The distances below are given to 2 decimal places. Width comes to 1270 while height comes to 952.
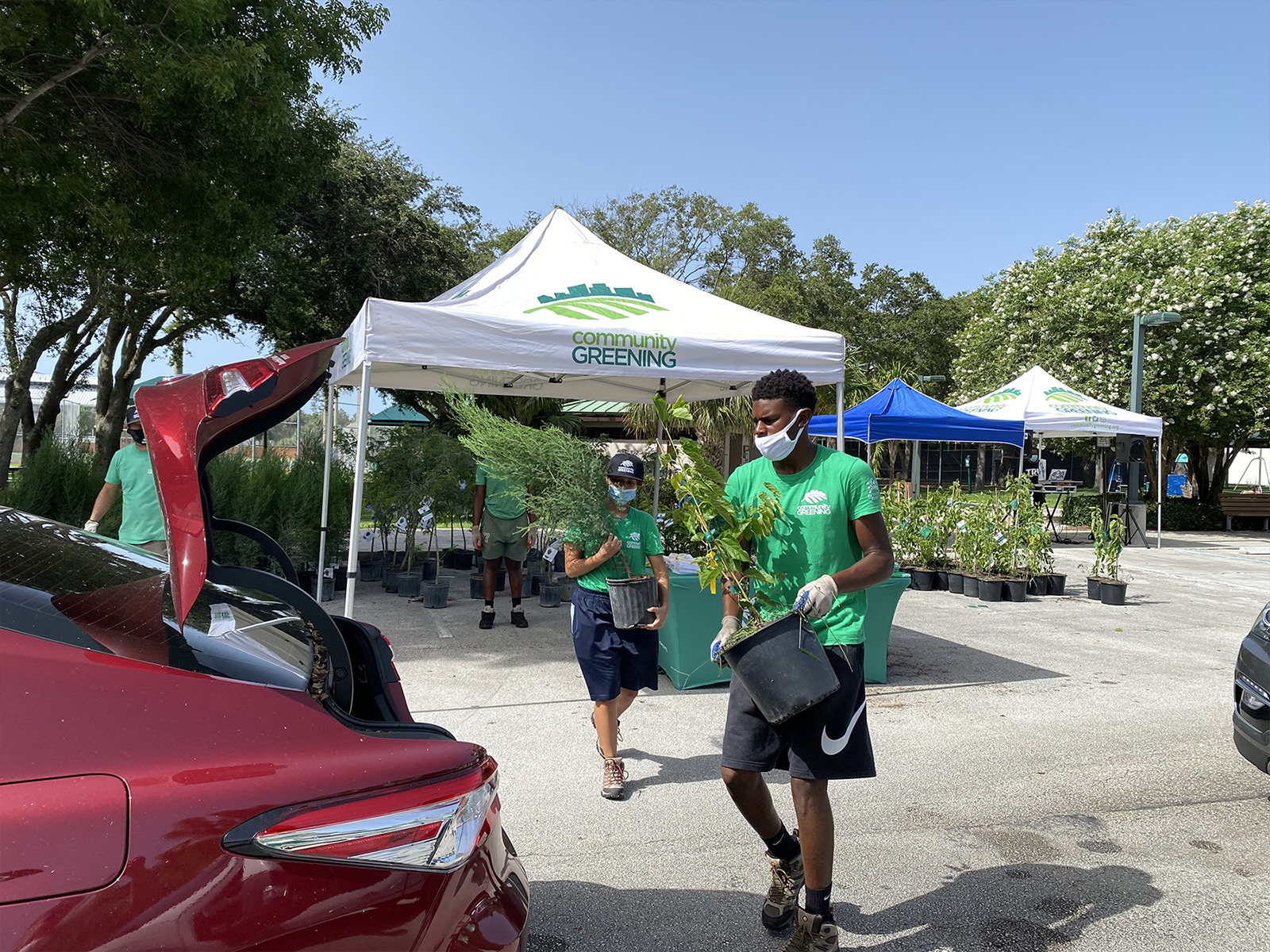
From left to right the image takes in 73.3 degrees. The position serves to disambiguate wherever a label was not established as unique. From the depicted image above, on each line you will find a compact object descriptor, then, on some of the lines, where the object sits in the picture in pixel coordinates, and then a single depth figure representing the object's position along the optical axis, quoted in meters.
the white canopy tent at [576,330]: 5.84
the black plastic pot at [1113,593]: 10.32
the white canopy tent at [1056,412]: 15.45
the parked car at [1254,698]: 3.87
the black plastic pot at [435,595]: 9.23
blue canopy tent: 12.30
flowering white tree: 19.50
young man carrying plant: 2.77
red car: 1.34
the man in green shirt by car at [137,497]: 6.25
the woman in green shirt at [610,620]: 4.30
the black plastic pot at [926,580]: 11.52
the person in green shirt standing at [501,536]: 8.18
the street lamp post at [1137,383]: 17.09
